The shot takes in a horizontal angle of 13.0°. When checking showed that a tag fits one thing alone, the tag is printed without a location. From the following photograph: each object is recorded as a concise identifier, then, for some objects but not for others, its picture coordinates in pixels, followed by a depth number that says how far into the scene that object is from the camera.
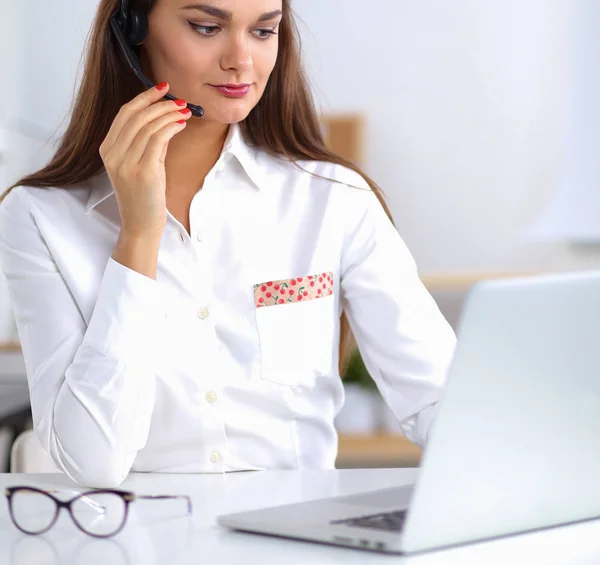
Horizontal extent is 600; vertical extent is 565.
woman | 3.35
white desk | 2.89
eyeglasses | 2.98
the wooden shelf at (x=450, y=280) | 4.98
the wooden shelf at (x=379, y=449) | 5.09
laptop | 2.84
